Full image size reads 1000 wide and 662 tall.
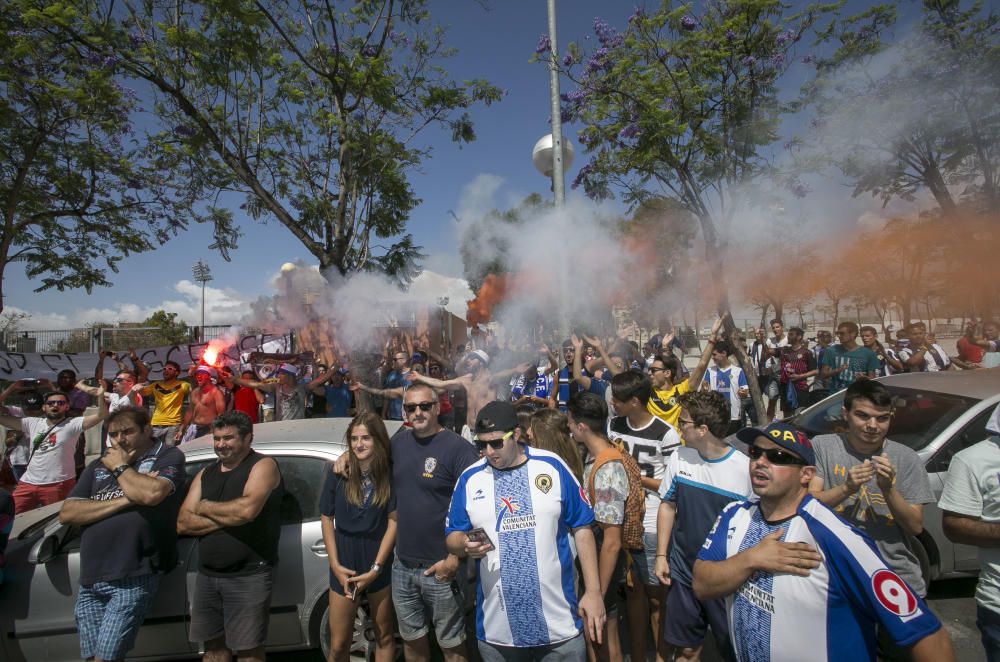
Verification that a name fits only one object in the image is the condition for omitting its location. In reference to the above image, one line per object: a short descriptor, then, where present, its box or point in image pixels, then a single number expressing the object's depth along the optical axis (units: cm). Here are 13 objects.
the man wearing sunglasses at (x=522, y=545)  215
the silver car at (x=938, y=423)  357
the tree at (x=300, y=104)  703
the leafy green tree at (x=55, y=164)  917
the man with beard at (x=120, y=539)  274
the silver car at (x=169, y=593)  300
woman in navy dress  280
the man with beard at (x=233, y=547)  279
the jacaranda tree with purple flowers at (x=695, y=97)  799
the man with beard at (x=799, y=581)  150
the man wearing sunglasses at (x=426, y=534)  267
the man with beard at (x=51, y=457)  482
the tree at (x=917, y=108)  830
